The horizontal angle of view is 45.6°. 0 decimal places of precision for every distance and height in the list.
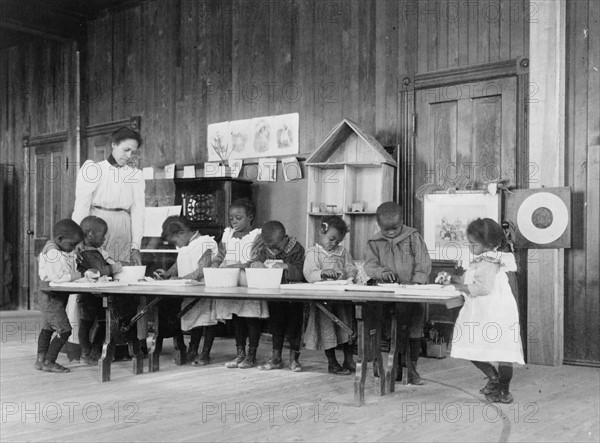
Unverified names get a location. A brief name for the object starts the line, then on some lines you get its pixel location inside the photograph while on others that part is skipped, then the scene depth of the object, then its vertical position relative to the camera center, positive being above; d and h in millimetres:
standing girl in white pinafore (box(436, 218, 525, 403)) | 3994 -553
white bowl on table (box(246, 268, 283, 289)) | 4453 -369
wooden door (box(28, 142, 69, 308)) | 9689 +339
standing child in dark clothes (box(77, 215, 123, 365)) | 5254 -364
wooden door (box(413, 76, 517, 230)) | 5836 +707
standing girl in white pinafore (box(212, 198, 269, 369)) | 5207 -611
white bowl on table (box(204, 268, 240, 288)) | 4625 -376
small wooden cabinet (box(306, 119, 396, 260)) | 6293 +320
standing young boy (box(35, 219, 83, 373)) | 4953 -359
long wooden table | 3848 -448
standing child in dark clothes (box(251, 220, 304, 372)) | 5168 -627
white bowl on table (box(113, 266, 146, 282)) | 5121 -389
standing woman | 5488 +171
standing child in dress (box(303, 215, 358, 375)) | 4969 -415
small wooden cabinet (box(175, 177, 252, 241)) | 6988 +204
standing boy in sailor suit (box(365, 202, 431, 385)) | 4664 -289
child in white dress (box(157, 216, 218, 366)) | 5367 -424
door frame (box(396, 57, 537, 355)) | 5727 +861
